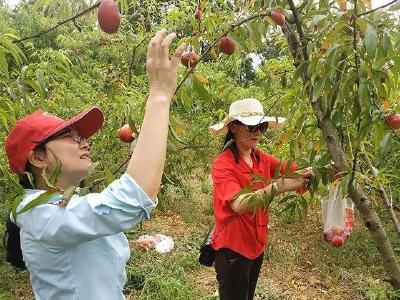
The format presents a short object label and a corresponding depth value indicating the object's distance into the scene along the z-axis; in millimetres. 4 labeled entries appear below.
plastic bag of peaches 1877
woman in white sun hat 2021
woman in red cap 860
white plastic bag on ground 3961
